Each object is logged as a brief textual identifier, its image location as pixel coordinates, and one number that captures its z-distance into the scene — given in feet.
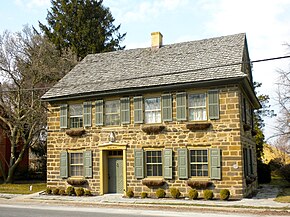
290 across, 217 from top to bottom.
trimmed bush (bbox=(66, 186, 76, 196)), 68.85
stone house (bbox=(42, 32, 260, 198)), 60.18
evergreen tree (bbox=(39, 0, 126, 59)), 136.26
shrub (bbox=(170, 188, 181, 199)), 61.31
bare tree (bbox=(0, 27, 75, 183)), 93.30
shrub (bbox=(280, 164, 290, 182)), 78.74
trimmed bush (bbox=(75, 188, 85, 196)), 67.86
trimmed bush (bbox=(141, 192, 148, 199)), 63.36
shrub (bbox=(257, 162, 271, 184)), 92.63
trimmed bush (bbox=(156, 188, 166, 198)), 62.23
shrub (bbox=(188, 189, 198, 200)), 59.67
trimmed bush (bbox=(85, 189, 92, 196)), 67.67
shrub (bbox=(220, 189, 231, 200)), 57.82
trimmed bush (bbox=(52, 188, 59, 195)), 69.87
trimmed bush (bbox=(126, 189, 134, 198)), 64.13
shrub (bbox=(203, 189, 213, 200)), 58.75
